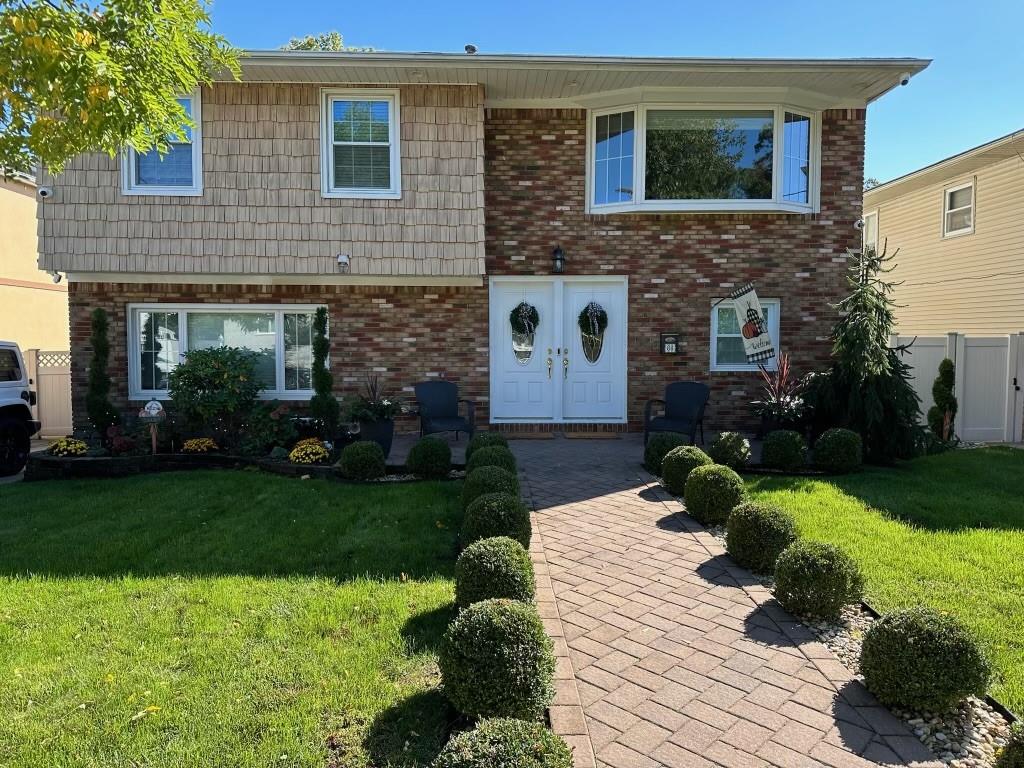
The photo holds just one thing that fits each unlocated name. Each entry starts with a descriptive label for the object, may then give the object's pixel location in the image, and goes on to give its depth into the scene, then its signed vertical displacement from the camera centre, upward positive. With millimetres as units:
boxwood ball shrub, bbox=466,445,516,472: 6434 -1012
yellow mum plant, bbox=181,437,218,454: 8727 -1248
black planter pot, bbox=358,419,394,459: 9000 -1065
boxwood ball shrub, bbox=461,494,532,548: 4504 -1120
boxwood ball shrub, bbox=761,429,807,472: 7875 -1101
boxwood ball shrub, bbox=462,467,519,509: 5340 -1037
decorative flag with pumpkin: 10344 +485
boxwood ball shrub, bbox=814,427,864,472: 7832 -1090
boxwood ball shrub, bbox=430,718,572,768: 2213 -1333
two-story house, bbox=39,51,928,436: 9609 +1833
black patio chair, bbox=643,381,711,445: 9016 -753
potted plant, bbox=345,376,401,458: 8891 -878
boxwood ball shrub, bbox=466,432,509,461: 7255 -959
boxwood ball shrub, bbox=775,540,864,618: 3855 -1295
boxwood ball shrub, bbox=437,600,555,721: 2752 -1295
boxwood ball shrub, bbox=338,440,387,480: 7520 -1235
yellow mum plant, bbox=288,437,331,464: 8156 -1245
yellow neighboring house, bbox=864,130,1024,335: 13281 +2699
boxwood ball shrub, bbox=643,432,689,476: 7660 -1047
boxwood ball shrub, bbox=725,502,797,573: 4629 -1242
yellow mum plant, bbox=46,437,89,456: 8461 -1251
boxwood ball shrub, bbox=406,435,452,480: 7539 -1207
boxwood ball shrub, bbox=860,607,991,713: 2891 -1335
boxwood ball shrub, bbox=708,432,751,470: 7695 -1078
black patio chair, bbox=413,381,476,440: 9422 -752
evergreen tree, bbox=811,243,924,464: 8461 -315
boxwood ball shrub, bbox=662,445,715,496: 6625 -1078
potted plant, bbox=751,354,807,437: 9336 -648
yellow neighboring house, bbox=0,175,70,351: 15353 +1560
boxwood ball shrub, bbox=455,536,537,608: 3521 -1173
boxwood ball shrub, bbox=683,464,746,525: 5684 -1171
